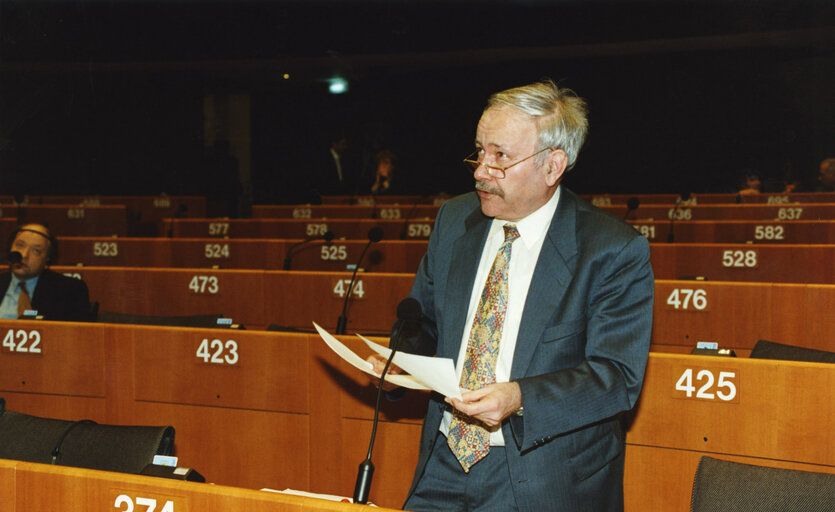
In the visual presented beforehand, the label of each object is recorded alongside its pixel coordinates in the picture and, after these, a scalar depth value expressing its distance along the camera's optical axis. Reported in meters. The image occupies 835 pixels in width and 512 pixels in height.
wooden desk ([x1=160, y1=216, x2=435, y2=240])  7.55
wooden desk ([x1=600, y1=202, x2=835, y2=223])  7.51
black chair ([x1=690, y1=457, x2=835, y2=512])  1.61
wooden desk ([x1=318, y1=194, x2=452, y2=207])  10.84
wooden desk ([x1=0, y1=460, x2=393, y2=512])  1.33
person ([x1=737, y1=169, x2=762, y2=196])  9.99
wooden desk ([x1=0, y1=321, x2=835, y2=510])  2.48
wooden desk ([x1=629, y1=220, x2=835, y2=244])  6.12
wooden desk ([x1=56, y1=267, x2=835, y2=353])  3.92
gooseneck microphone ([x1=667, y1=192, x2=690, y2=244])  6.26
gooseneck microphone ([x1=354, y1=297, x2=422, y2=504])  1.44
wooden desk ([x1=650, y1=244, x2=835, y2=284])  4.98
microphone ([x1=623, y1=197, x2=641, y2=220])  6.44
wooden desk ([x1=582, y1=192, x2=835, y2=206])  8.64
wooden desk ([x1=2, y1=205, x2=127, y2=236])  9.06
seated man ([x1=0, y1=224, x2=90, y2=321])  4.17
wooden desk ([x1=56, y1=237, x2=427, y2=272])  6.43
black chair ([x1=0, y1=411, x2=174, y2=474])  2.08
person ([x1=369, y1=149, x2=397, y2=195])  11.57
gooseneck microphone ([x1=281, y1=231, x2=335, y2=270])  5.42
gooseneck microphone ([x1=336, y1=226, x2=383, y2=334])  4.11
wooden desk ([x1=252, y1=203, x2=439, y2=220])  9.18
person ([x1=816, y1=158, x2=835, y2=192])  8.70
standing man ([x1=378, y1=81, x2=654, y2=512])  1.58
